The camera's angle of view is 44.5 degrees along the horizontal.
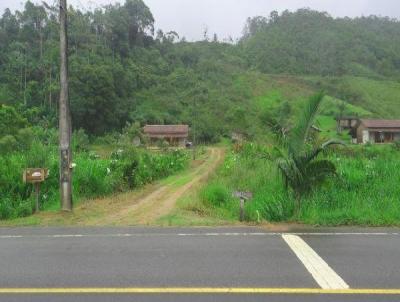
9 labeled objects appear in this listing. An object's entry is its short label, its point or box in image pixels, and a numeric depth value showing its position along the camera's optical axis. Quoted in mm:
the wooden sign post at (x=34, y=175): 11875
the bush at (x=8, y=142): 30953
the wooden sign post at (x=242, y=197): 10484
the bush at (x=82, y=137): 52656
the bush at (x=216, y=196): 13078
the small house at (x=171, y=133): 70438
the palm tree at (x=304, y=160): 11016
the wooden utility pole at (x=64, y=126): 11688
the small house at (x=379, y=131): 72125
